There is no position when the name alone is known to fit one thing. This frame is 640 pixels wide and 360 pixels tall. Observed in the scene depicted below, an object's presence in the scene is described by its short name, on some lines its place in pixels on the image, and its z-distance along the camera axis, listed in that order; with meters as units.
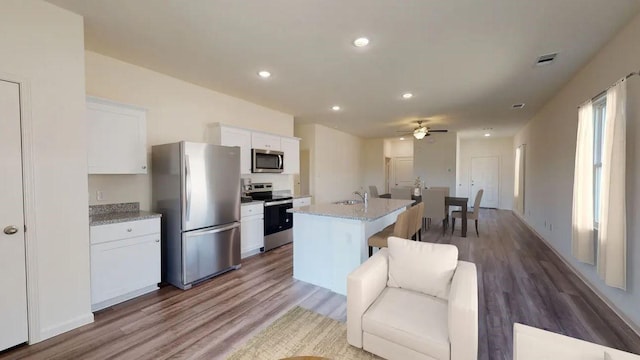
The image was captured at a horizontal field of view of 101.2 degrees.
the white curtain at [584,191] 2.96
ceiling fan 6.10
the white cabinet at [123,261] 2.57
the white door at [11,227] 1.97
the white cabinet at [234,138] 4.06
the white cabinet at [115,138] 2.72
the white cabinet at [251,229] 4.16
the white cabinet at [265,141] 4.58
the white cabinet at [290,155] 5.27
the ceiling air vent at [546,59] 2.96
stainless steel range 4.58
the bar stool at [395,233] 2.95
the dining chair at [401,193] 6.38
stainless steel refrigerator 3.11
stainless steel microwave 4.54
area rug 1.98
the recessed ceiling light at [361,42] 2.58
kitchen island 2.94
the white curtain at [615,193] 2.31
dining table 5.51
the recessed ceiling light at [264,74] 3.38
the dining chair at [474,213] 5.70
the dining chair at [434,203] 5.63
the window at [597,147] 2.98
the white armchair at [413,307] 1.56
